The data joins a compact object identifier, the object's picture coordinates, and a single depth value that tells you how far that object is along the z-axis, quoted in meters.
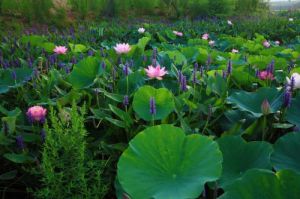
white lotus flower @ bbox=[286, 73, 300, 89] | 1.30
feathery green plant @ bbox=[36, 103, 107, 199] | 1.05
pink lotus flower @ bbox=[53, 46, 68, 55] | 2.45
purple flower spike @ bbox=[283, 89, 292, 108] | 1.18
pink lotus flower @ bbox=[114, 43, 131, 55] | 2.10
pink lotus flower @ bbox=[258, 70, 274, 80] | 1.56
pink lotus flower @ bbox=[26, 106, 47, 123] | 1.30
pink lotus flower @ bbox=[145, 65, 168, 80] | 1.53
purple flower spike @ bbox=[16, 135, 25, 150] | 1.24
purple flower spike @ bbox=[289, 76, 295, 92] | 1.26
